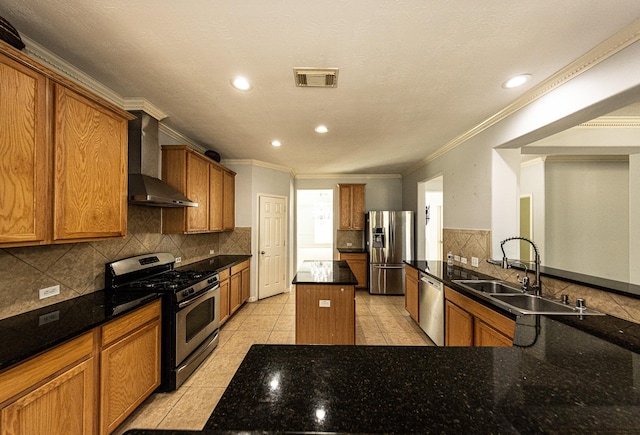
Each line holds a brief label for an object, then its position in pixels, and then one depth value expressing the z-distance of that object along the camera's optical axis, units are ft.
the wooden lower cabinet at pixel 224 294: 11.23
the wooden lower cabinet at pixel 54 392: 3.71
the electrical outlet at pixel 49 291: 5.72
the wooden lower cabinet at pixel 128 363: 5.31
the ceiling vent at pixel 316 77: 6.26
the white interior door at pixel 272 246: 15.93
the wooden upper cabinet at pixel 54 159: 4.31
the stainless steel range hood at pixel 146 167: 7.55
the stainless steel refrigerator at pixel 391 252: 17.29
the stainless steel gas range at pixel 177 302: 7.18
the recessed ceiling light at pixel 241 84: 6.68
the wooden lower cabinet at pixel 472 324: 5.88
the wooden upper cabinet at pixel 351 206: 19.26
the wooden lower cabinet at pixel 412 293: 11.19
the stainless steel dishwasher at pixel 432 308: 9.13
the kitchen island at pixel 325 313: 8.79
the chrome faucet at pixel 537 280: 6.55
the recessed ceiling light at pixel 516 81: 6.48
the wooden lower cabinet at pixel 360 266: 18.42
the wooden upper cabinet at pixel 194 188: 10.12
